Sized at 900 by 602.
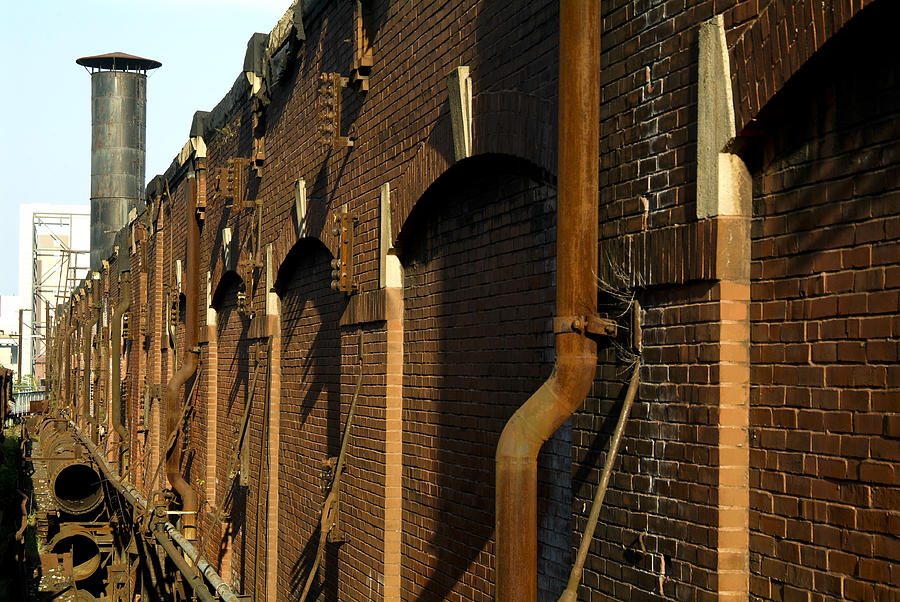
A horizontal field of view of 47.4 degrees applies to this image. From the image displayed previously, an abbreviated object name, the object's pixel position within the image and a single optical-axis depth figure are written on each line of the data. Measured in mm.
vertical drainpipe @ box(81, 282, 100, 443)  32562
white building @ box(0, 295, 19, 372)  98750
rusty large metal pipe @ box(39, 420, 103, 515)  23006
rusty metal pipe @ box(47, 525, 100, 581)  22766
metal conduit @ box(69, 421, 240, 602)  11820
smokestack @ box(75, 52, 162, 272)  37250
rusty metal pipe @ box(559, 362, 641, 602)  4266
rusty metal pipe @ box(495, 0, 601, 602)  4410
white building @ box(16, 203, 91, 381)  85562
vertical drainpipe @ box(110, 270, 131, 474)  23516
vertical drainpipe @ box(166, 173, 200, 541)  15938
